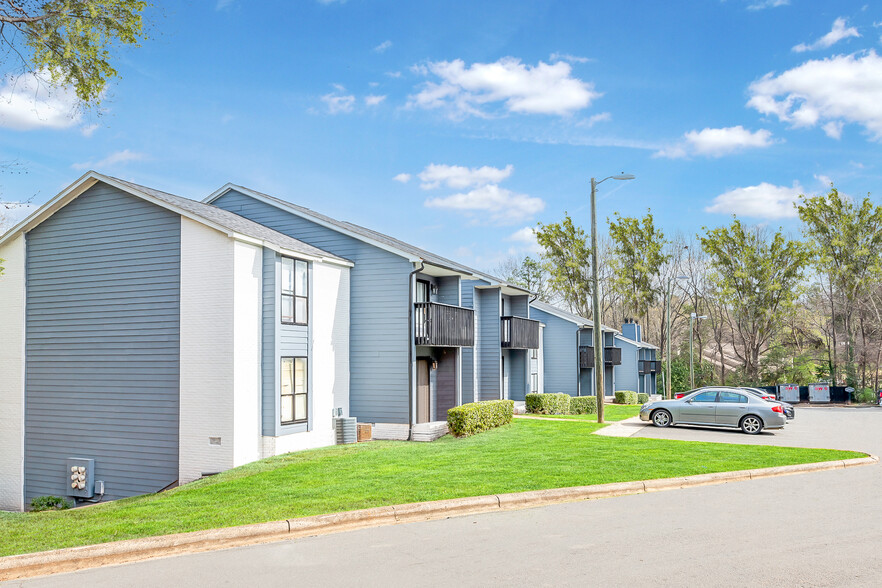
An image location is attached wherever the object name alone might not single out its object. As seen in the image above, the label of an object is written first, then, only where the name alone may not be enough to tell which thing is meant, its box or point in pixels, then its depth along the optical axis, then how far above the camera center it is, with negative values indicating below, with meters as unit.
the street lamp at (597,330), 22.16 +0.31
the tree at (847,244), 47.75 +6.75
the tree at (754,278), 51.94 +4.73
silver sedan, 19.98 -2.32
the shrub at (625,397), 42.66 -3.78
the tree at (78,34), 10.03 +4.92
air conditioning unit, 19.08 -2.55
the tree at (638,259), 59.50 +7.23
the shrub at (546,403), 28.50 -2.78
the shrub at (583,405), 30.81 -3.12
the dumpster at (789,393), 47.12 -4.06
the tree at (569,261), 61.84 +7.42
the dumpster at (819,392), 45.34 -3.92
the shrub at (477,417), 18.72 -2.28
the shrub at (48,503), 17.33 -4.17
